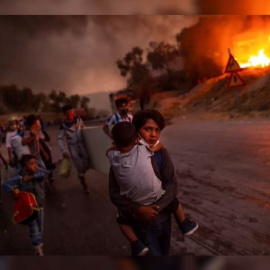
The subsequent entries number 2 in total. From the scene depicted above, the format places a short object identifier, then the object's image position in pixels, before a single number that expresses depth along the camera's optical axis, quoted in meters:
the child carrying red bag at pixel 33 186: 2.12
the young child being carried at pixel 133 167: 1.53
